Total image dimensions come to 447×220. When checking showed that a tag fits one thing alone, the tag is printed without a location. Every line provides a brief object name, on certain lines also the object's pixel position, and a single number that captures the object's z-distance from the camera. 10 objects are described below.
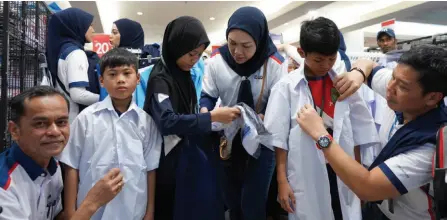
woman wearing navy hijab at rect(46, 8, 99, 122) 2.25
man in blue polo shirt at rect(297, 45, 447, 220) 1.15
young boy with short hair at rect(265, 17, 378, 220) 1.47
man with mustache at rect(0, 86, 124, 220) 1.21
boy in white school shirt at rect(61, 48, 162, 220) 1.53
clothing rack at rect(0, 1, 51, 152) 1.73
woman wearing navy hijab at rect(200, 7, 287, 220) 1.66
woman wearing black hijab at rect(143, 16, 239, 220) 1.58
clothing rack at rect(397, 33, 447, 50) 2.62
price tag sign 4.14
